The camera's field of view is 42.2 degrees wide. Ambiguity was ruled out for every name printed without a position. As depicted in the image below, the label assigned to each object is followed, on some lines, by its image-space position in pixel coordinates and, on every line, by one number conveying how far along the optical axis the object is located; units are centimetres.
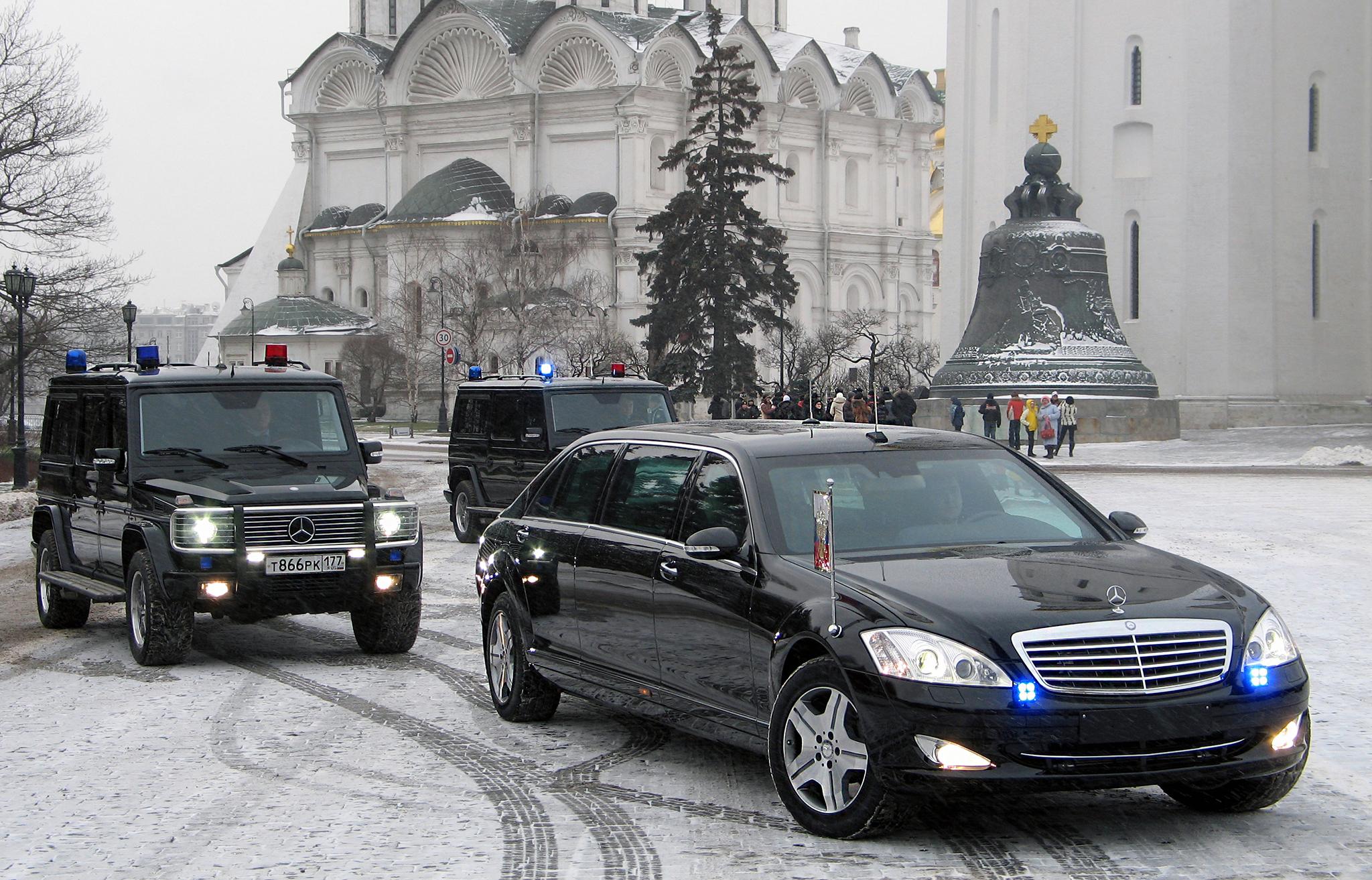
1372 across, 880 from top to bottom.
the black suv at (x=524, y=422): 2028
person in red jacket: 4122
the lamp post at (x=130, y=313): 4322
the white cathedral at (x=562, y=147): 9206
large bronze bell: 4472
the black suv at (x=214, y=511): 1133
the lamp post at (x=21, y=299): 3259
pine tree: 6072
